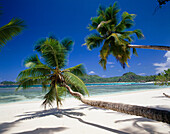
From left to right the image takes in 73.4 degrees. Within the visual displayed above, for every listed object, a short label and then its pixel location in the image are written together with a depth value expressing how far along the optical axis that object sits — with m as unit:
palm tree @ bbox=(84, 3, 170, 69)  7.36
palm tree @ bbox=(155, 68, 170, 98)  9.34
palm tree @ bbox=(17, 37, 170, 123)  5.22
